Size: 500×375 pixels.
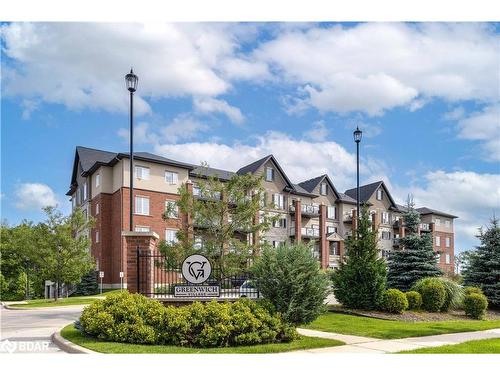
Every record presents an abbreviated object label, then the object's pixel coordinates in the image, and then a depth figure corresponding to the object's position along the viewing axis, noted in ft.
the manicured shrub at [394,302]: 59.36
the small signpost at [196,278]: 42.22
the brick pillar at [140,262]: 44.73
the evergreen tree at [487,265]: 76.38
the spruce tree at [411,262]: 80.07
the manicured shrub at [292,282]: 38.93
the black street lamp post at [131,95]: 57.45
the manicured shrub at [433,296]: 64.28
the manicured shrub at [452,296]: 66.33
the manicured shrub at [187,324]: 35.47
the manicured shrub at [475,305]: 62.54
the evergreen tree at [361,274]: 60.49
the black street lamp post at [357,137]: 82.38
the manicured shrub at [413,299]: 63.52
